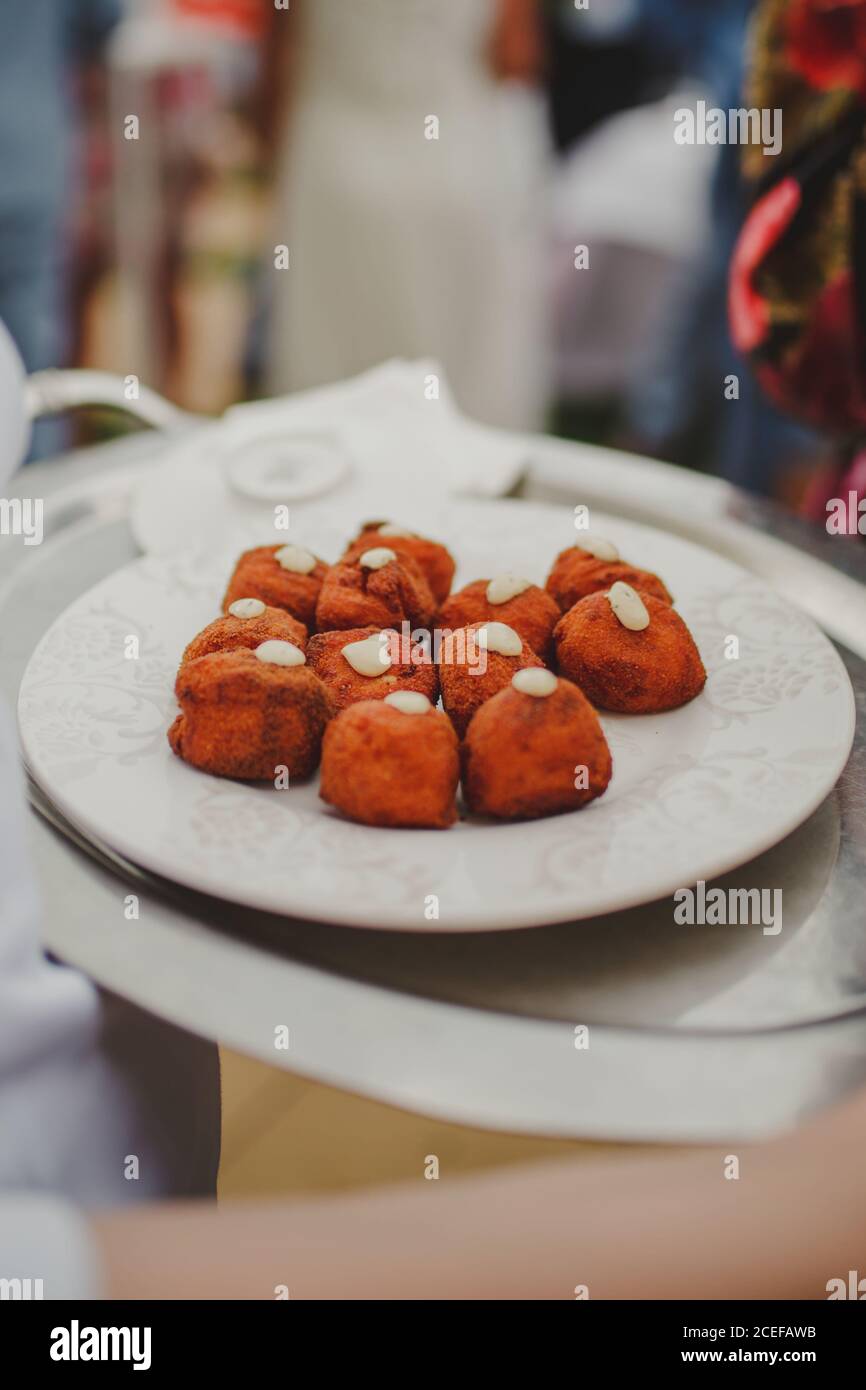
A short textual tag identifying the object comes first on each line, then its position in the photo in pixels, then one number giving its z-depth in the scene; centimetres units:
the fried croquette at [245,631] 96
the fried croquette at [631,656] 96
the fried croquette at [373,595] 104
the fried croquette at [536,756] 83
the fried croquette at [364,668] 94
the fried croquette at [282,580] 107
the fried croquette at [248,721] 86
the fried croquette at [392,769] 82
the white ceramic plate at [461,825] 74
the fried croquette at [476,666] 95
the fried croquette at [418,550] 112
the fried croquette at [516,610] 103
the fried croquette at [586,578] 107
